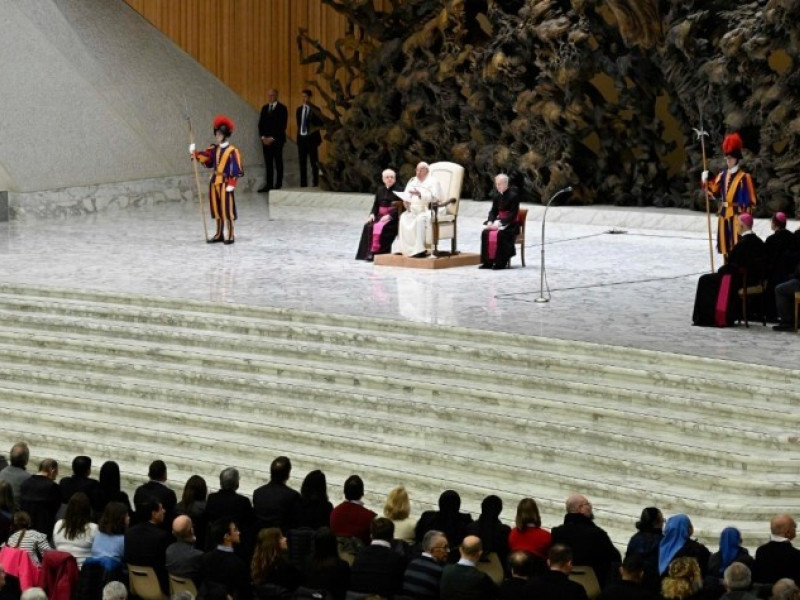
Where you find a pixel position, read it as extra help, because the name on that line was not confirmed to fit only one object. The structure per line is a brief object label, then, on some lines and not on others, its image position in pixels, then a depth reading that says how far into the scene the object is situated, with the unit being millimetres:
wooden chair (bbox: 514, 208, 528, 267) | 28399
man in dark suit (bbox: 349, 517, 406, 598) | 14252
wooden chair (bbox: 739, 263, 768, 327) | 22955
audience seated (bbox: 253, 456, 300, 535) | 16209
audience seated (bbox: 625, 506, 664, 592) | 14755
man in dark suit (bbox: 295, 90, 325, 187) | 39108
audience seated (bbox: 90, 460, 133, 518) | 16778
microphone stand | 24856
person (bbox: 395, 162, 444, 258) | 28716
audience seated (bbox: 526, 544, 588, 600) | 13195
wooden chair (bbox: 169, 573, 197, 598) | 14715
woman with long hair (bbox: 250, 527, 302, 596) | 14305
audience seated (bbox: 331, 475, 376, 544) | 15733
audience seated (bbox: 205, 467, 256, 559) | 15786
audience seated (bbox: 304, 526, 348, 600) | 14173
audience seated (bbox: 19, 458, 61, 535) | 16487
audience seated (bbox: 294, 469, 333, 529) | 16090
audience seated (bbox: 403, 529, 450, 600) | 14133
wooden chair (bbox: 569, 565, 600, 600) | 14675
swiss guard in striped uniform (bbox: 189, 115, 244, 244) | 31175
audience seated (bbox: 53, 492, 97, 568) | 15416
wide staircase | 18642
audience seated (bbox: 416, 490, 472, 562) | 15588
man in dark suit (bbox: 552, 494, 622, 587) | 14702
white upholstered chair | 28875
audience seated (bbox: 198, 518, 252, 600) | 14451
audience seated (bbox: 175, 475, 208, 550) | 16011
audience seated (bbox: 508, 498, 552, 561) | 14861
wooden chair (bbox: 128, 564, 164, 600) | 15112
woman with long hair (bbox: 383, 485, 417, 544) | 15707
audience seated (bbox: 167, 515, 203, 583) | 14675
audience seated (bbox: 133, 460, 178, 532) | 16084
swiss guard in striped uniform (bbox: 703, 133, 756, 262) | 26244
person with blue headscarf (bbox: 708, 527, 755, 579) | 14477
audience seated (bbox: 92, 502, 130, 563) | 15284
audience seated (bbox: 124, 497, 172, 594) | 15099
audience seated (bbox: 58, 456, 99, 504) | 16817
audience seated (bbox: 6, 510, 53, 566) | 15112
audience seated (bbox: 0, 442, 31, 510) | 17174
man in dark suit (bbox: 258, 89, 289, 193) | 39399
